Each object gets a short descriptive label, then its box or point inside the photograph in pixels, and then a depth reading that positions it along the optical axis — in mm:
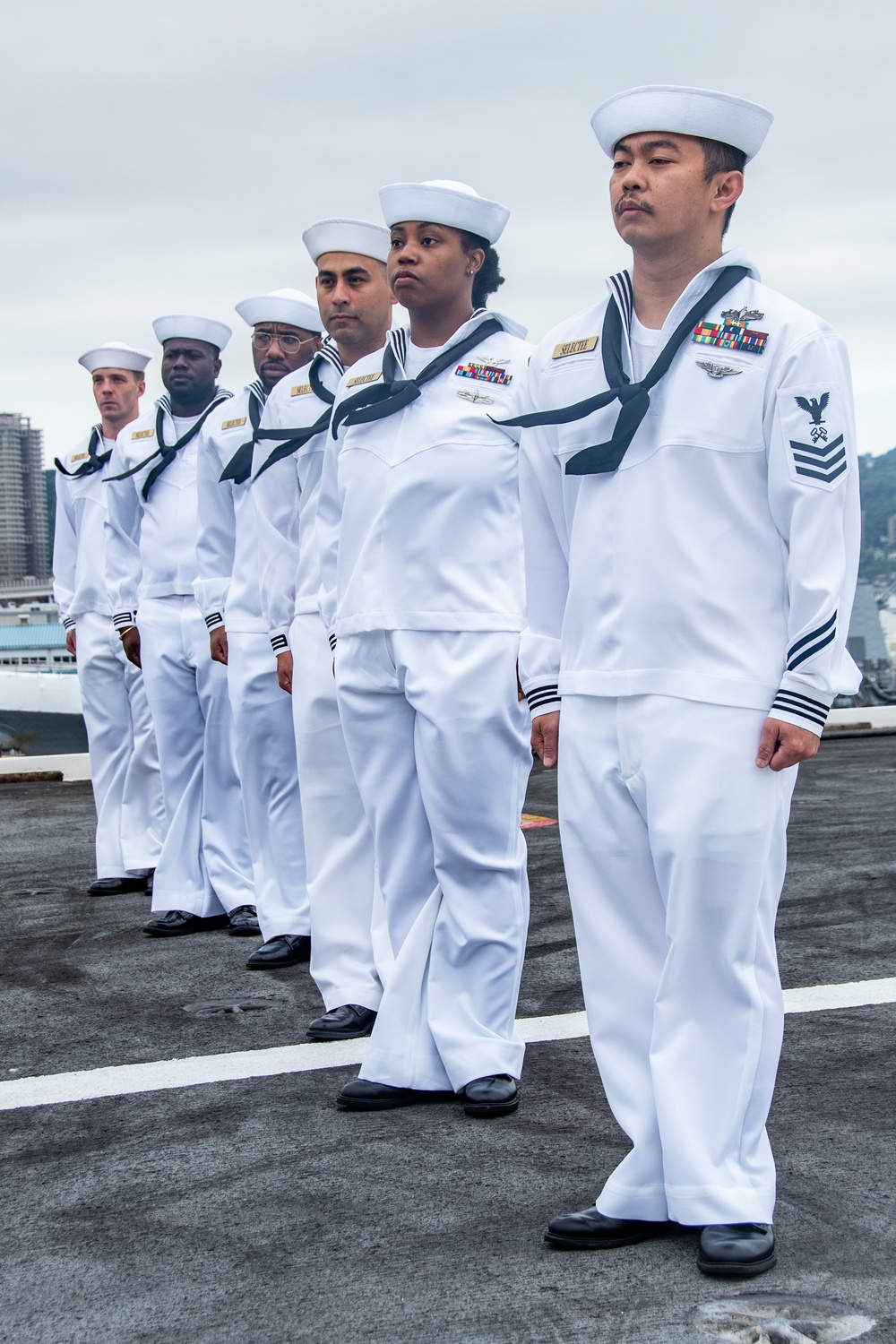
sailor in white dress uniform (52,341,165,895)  8211
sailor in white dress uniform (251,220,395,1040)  5102
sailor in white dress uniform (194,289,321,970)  6410
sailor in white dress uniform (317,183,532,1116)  4387
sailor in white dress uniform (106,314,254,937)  7180
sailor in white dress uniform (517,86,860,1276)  3027
